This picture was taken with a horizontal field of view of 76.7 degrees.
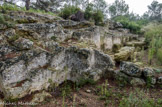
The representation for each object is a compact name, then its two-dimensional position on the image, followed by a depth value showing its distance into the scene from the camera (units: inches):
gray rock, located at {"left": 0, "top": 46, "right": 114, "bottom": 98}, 105.9
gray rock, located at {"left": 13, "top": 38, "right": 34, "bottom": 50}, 121.0
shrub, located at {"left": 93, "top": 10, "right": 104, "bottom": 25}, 391.9
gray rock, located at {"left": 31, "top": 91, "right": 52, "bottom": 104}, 111.2
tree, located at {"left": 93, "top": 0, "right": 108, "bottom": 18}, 1117.1
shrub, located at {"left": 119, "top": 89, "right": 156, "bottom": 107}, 101.2
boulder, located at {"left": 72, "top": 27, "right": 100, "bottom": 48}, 210.4
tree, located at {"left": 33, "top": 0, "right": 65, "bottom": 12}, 557.3
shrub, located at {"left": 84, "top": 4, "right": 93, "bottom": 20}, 377.7
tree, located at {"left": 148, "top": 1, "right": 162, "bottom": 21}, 1387.8
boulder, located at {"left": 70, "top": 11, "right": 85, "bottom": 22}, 313.6
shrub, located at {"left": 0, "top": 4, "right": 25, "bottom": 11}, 212.4
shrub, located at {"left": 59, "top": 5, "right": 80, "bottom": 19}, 350.3
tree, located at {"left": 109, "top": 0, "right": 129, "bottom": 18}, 1225.6
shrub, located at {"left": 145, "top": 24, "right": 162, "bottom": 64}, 227.0
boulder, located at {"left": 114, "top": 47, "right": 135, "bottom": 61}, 233.0
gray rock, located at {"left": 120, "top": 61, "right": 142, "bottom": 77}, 156.6
